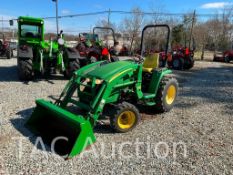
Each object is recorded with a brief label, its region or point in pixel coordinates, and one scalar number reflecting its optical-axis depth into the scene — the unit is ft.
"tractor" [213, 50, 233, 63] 48.10
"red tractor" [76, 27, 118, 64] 26.05
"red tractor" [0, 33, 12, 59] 37.95
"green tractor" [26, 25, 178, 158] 9.58
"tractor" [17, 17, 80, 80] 20.43
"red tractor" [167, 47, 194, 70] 34.06
